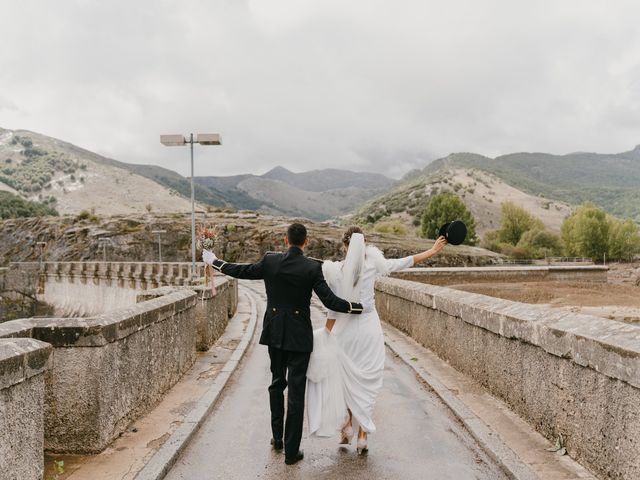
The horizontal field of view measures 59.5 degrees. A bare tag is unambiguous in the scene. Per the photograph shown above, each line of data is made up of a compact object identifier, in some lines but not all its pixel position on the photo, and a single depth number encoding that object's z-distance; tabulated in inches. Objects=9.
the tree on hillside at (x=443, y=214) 3097.9
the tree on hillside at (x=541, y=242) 3105.3
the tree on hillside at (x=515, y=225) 3545.8
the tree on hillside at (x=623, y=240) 2844.5
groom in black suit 199.8
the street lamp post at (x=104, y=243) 2576.3
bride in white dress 205.0
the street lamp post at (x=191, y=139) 635.5
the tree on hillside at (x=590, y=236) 2847.0
